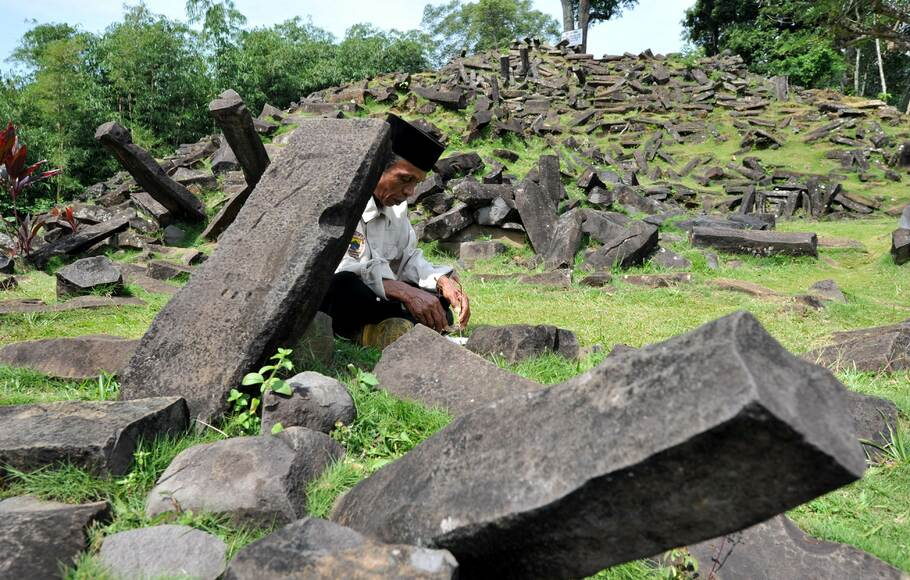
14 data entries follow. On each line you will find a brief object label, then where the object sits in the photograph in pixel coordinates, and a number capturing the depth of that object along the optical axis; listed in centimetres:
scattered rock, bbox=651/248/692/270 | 835
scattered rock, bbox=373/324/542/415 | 304
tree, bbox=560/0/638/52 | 3122
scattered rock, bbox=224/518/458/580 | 145
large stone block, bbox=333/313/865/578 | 113
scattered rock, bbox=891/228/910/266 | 810
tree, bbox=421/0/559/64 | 5041
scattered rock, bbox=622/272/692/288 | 753
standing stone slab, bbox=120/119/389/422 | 283
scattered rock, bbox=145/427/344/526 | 206
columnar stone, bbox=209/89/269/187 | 748
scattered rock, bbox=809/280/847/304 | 655
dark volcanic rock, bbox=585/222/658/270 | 834
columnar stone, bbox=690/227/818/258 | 852
